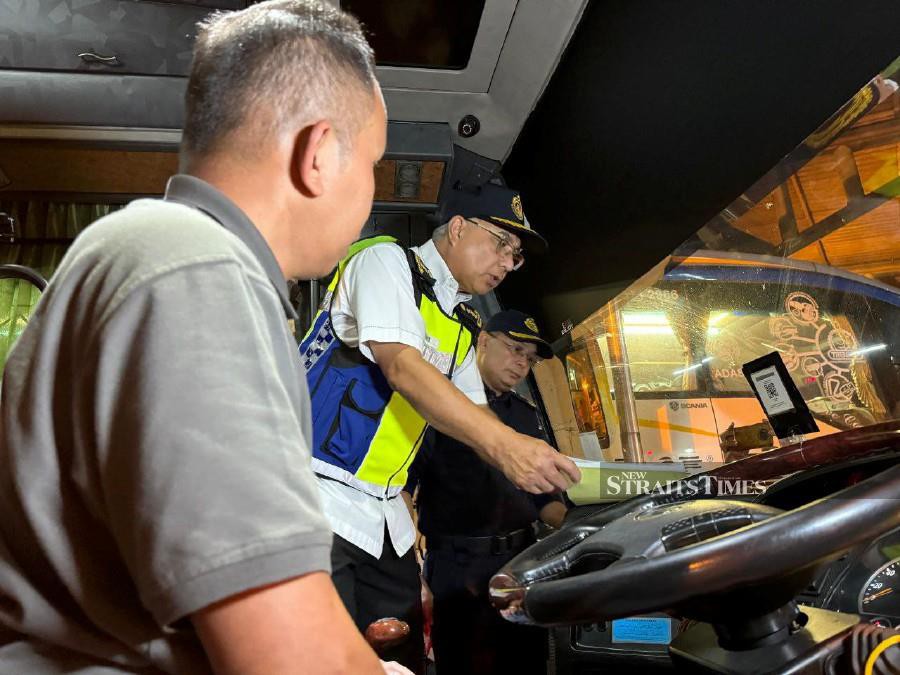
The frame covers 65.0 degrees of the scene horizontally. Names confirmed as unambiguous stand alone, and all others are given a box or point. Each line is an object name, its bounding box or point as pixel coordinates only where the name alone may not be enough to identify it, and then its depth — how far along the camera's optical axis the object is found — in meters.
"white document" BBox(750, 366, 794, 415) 0.94
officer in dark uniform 2.28
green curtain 2.85
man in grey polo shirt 0.39
